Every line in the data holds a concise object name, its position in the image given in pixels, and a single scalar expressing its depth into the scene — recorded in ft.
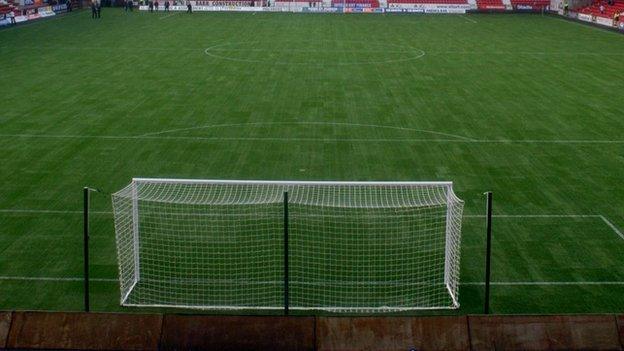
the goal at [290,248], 42.75
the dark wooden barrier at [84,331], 36.32
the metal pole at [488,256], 37.32
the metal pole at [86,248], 36.50
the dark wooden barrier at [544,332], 35.81
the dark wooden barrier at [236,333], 36.09
